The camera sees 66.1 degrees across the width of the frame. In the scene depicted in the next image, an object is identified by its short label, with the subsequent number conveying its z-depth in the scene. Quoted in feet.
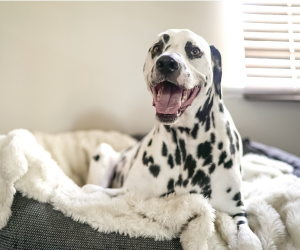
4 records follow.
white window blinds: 5.12
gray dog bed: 2.83
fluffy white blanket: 2.93
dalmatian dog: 3.13
